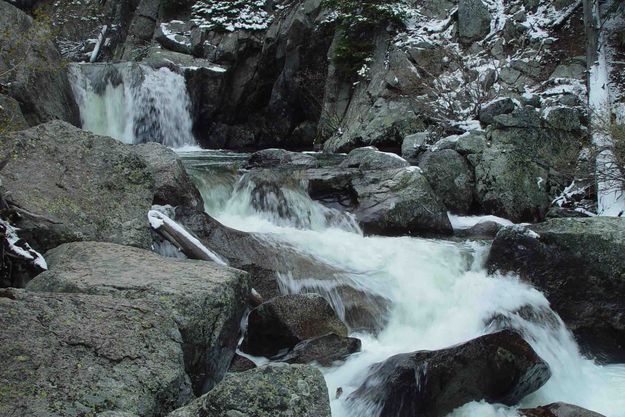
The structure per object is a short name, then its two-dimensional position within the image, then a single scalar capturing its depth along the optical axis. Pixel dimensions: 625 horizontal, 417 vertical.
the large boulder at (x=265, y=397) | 2.78
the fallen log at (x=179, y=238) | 6.88
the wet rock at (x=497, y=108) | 12.35
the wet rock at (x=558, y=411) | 4.75
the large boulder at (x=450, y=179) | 11.12
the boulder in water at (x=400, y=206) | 9.80
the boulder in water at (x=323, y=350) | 5.72
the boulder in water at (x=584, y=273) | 7.03
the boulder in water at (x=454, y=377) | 4.82
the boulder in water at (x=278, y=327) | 6.07
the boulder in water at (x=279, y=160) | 12.58
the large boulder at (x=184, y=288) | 4.21
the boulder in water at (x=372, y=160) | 11.24
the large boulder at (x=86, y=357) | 3.11
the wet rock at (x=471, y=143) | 11.62
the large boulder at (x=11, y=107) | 8.46
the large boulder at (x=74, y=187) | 5.86
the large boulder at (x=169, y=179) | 8.23
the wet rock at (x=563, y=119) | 11.58
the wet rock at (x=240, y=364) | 5.41
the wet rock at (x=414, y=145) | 12.73
